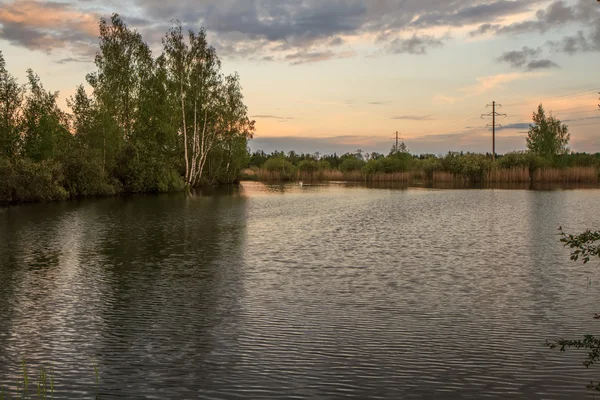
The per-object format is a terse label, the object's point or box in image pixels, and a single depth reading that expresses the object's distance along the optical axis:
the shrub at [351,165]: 118.72
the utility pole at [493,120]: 99.30
